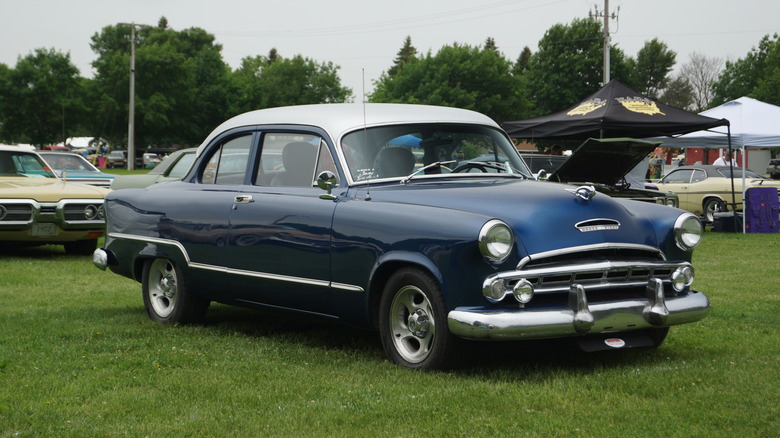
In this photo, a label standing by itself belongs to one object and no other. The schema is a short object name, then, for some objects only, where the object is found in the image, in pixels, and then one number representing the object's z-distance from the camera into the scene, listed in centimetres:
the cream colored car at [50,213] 1256
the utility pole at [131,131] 5287
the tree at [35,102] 7225
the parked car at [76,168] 1977
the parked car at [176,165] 1452
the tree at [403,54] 12453
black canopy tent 1661
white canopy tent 1867
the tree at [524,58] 12112
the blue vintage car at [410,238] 523
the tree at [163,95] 7431
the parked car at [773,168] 4866
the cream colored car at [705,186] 2150
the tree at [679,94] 9075
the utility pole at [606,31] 3991
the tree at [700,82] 9219
